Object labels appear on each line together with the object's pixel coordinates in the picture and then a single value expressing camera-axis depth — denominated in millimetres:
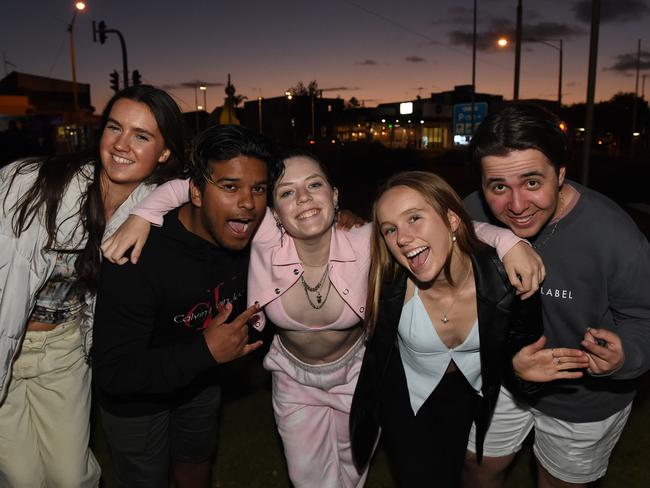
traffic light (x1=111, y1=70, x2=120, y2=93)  24570
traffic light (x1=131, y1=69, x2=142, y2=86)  22662
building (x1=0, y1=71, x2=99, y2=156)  11688
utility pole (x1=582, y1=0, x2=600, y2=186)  7218
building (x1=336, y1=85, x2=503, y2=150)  70938
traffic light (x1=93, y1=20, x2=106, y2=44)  23156
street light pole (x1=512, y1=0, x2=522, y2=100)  15625
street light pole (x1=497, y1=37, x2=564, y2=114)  21812
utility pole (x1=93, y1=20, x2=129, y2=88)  22141
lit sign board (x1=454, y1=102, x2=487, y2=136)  31281
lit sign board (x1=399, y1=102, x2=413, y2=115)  68112
